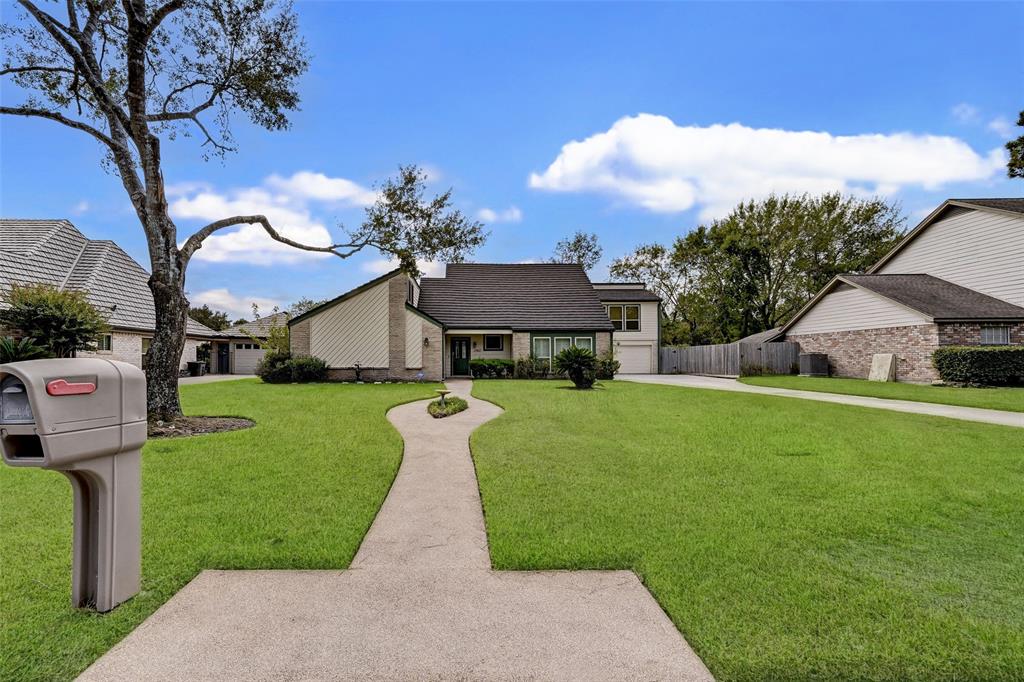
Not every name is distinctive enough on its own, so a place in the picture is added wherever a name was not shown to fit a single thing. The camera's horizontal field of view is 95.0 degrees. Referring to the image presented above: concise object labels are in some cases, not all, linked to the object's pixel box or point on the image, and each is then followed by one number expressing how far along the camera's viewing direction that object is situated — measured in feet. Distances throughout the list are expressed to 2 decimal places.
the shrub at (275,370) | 67.97
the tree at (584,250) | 157.28
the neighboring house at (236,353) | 104.12
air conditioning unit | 84.89
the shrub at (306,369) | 68.54
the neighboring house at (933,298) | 65.41
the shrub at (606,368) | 76.06
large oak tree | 30.66
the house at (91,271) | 66.64
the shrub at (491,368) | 79.58
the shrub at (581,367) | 57.77
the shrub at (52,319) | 29.07
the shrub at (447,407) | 36.91
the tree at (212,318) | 170.81
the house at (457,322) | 71.72
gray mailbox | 8.03
